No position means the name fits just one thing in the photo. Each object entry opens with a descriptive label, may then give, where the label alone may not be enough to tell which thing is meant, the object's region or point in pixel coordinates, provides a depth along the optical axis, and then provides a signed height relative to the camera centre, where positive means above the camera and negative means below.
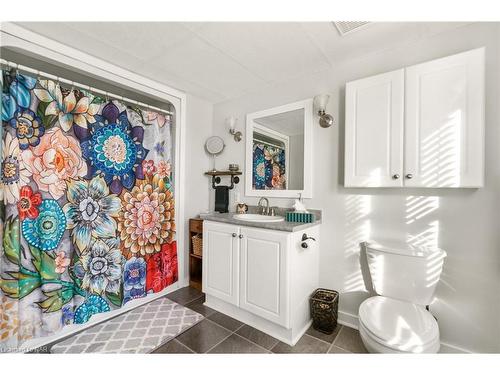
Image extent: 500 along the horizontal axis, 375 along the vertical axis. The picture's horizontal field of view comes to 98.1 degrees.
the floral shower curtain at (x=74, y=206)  1.36 -0.16
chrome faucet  2.21 -0.20
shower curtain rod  1.35 +0.77
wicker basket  2.38 -0.63
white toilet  1.09 -0.71
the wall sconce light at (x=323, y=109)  1.80 +0.67
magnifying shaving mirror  2.58 +0.50
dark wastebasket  1.65 -0.95
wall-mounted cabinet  1.25 +0.41
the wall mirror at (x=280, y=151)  1.98 +0.36
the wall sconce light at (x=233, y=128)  2.42 +0.67
